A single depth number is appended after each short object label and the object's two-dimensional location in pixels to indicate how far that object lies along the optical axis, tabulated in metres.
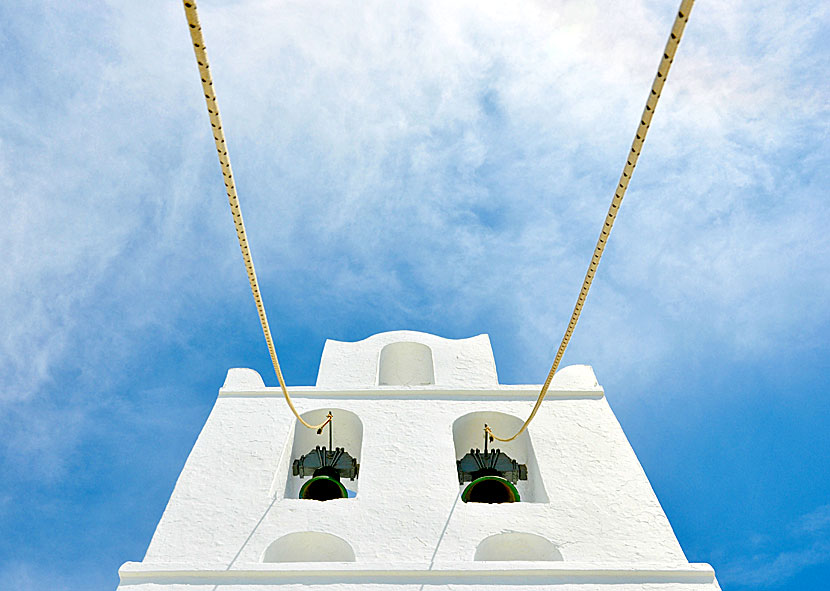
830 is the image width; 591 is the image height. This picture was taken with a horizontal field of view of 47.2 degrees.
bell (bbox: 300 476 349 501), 9.16
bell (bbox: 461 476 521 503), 9.00
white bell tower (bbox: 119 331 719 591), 7.41
